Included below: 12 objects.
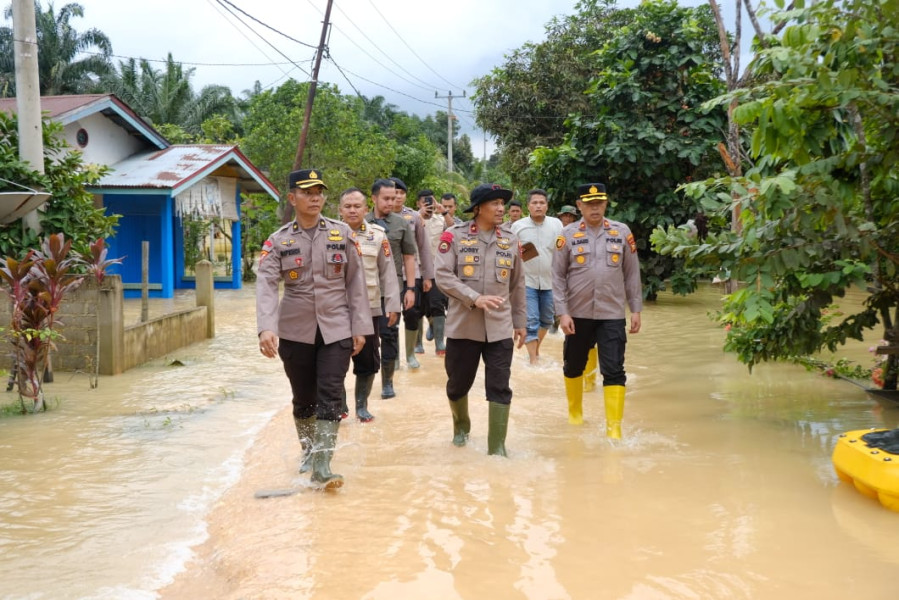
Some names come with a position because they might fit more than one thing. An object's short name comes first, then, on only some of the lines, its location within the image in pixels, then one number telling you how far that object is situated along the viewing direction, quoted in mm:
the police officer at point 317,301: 5332
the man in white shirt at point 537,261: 9891
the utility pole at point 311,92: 22094
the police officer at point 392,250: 8125
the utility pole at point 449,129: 48625
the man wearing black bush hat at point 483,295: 5909
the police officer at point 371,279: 7254
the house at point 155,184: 17500
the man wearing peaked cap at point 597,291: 6555
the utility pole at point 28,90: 9625
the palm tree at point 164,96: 36312
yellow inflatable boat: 4641
